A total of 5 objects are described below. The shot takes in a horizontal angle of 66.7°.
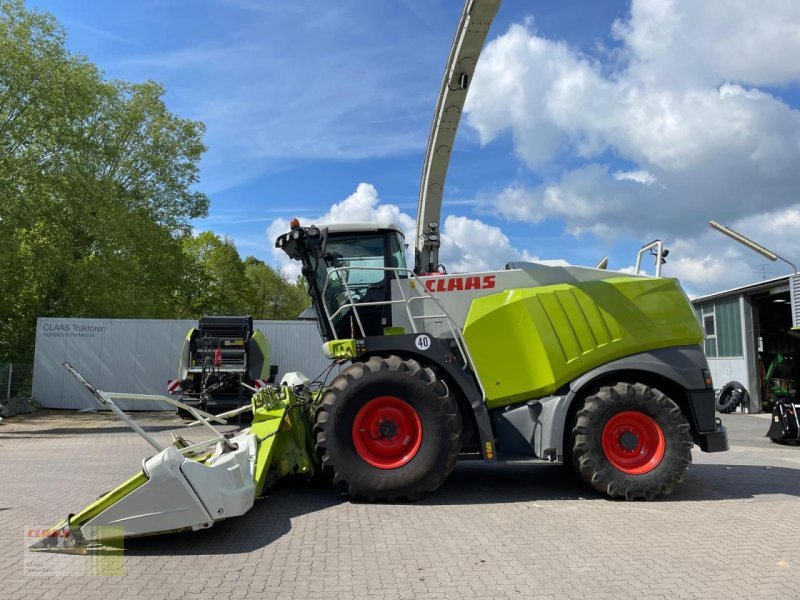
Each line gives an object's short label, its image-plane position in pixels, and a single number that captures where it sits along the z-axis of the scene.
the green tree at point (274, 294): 51.47
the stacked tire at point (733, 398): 17.83
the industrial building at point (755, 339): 17.72
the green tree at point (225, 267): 39.84
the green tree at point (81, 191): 17.83
